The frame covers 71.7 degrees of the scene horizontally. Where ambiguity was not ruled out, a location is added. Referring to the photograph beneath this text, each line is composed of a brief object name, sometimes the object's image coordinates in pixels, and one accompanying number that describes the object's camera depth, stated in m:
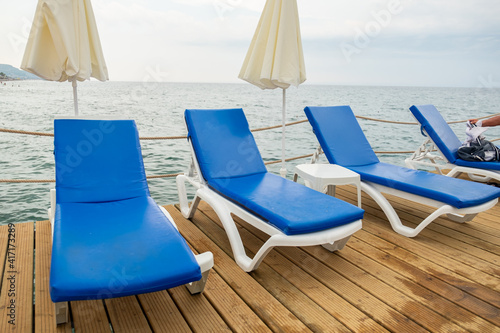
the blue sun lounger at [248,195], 2.01
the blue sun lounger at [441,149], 3.62
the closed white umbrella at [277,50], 3.34
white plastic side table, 2.72
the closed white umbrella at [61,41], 2.45
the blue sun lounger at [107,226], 1.41
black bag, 3.65
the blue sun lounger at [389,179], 2.60
